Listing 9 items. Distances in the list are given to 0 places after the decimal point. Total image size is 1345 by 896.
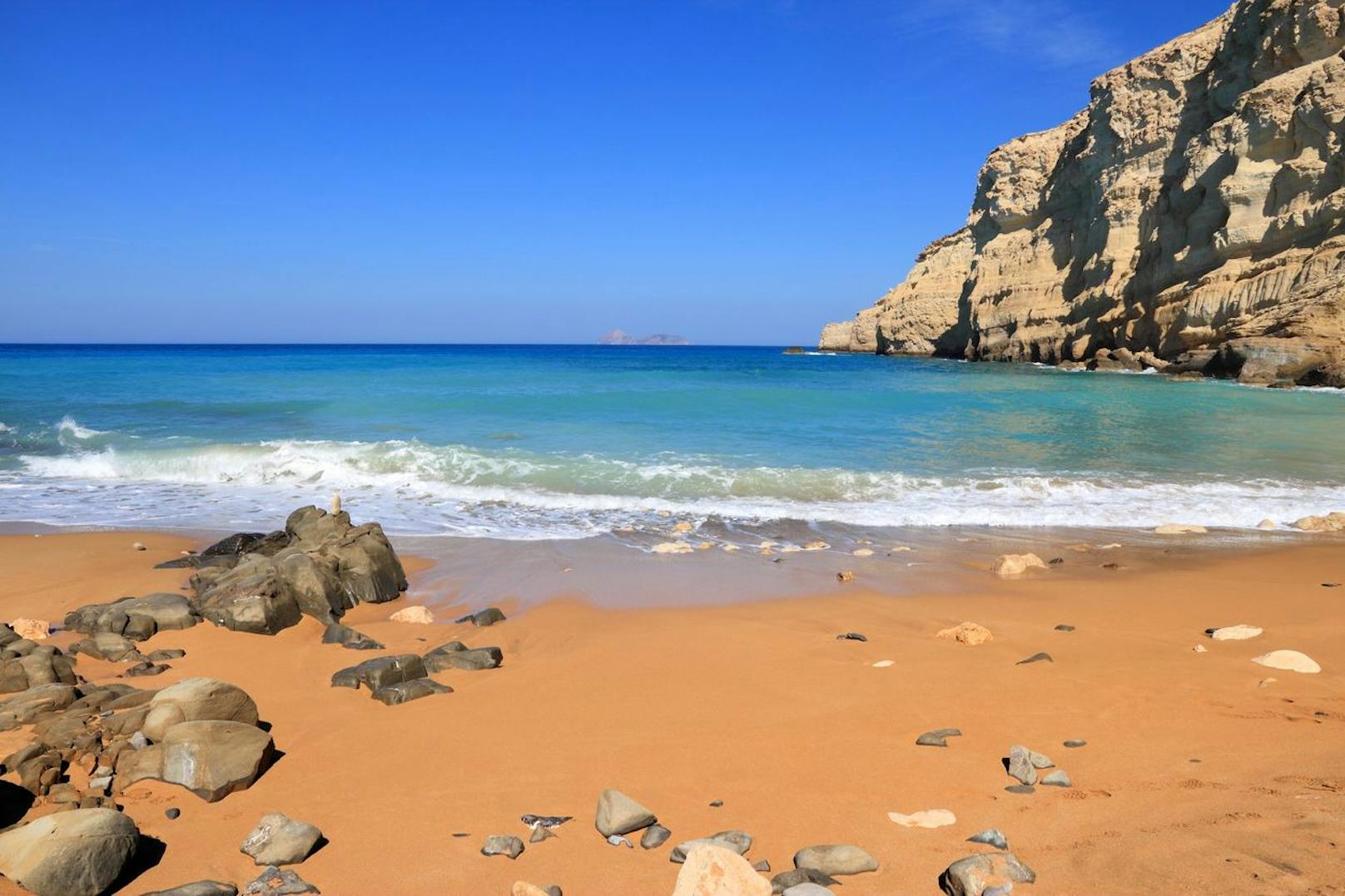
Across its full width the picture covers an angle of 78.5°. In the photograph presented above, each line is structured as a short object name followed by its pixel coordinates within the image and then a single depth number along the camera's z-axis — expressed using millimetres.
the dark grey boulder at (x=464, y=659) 5160
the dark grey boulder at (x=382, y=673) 4809
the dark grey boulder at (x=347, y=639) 5684
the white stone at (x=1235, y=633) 5605
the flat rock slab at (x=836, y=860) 2881
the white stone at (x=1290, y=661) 4883
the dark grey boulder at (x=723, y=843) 3008
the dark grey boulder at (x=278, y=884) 2832
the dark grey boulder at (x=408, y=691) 4625
